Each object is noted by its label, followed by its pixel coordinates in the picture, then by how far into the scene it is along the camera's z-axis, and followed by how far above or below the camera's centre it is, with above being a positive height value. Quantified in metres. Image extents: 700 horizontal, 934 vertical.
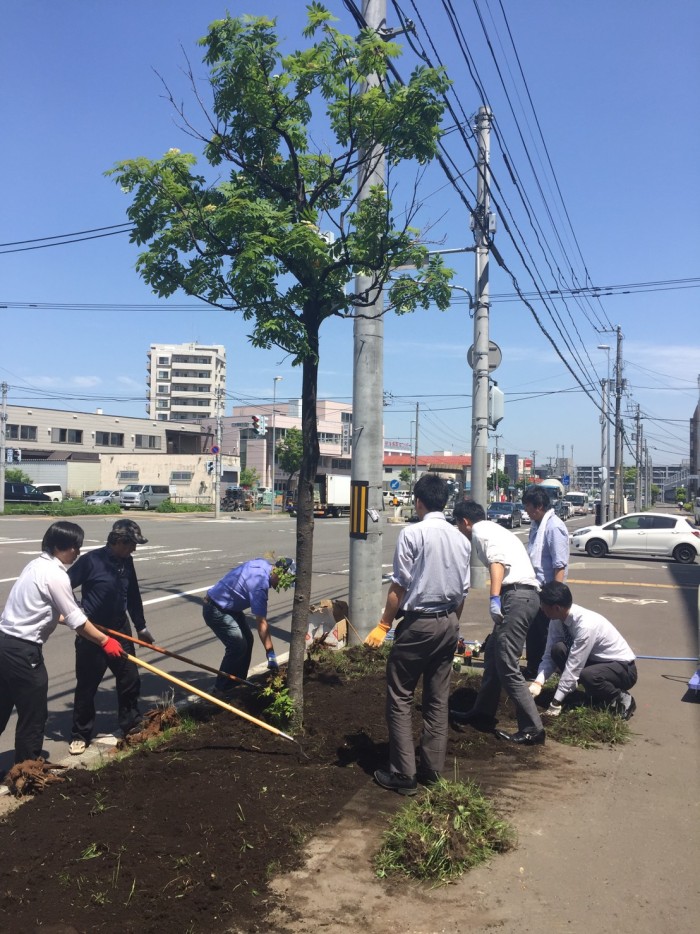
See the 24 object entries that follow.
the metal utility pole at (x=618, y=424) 39.78 +3.13
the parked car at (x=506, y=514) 44.12 -1.80
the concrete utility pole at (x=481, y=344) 14.89 +2.64
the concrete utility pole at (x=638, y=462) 74.50 +2.25
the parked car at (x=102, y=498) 53.19 -1.64
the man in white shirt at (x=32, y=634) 4.70 -0.98
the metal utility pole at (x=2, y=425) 43.81 +2.81
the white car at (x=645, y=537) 24.23 -1.66
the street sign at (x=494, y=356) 15.38 +2.50
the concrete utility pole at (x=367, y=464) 9.04 +0.19
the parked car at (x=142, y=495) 54.88 -1.42
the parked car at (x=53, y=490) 53.03 -1.18
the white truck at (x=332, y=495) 49.81 -1.09
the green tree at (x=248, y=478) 73.88 -0.05
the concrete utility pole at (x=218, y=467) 46.72 +0.60
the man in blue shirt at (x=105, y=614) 5.62 -1.03
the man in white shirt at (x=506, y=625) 5.54 -1.07
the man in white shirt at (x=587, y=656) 6.02 -1.36
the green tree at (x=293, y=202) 5.46 +2.03
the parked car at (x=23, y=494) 49.66 -1.38
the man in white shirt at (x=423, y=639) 4.57 -0.94
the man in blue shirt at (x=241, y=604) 6.16 -1.02
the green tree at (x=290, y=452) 67.12 +2.35
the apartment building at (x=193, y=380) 120.81 +14.95
